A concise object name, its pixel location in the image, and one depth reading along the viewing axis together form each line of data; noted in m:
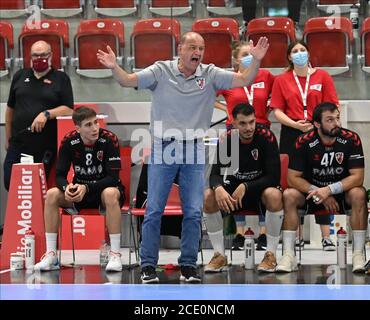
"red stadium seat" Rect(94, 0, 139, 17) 18.97
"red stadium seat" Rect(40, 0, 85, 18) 19.02
